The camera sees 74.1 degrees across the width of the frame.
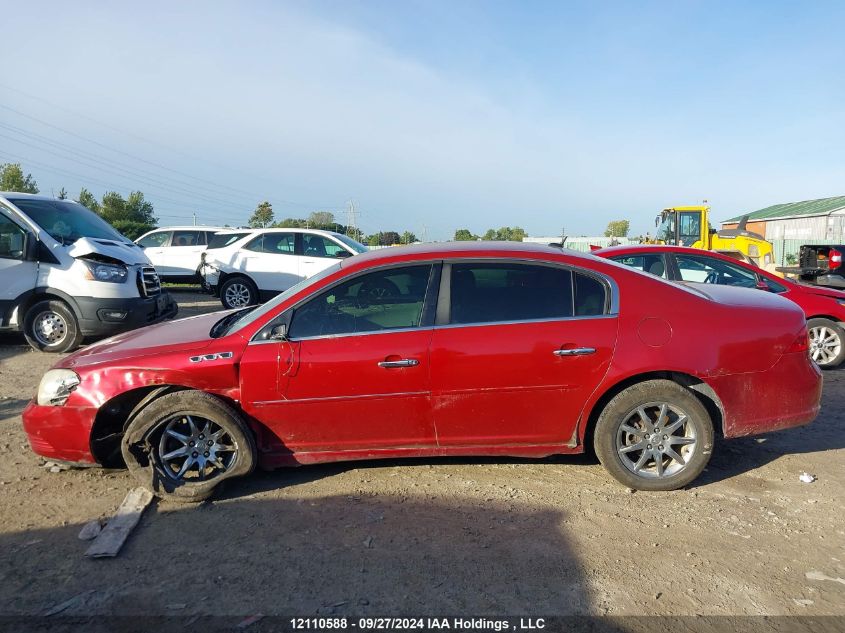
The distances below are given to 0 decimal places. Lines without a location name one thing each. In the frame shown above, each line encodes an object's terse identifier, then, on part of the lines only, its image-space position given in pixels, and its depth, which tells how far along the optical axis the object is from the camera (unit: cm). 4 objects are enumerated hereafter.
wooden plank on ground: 307
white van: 731
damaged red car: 353
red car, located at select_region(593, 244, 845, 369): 674
